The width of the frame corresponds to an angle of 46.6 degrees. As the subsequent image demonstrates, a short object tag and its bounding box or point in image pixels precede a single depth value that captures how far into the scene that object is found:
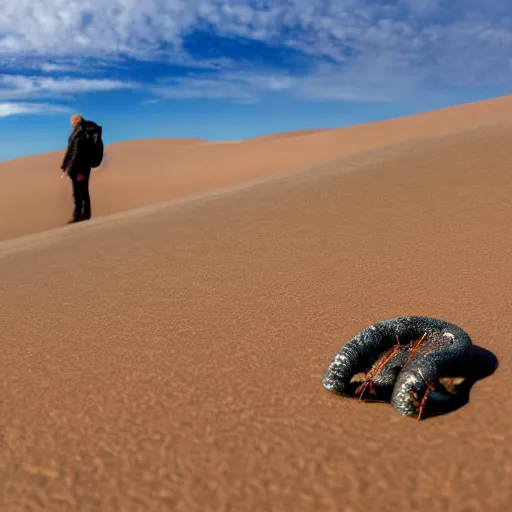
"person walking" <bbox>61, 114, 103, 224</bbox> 8.66
